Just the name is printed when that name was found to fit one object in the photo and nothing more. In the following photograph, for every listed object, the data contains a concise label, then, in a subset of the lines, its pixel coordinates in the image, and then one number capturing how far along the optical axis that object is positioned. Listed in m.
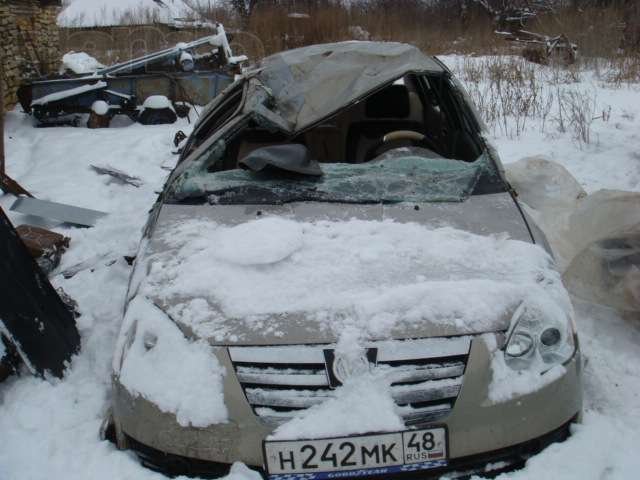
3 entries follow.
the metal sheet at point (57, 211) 4.64
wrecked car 1.63
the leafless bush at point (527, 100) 6.58
